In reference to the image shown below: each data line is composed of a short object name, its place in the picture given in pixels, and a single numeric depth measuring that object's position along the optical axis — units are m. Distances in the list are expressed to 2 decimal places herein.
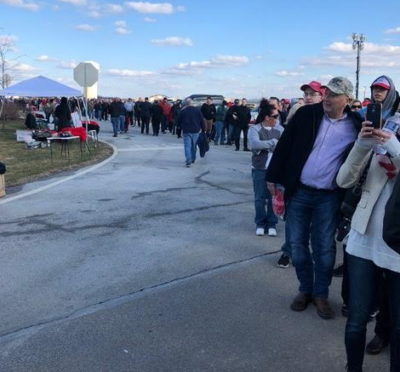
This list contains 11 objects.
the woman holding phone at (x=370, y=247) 2.81
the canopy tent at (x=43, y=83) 21.06
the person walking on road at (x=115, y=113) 24.08
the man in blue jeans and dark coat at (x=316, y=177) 3.81
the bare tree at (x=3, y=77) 31.53
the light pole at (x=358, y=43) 44.72
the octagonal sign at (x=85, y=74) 19.97
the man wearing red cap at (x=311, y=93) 5.14
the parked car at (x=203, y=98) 30.55
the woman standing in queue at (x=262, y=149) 6.04
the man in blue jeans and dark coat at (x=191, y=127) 13.61
